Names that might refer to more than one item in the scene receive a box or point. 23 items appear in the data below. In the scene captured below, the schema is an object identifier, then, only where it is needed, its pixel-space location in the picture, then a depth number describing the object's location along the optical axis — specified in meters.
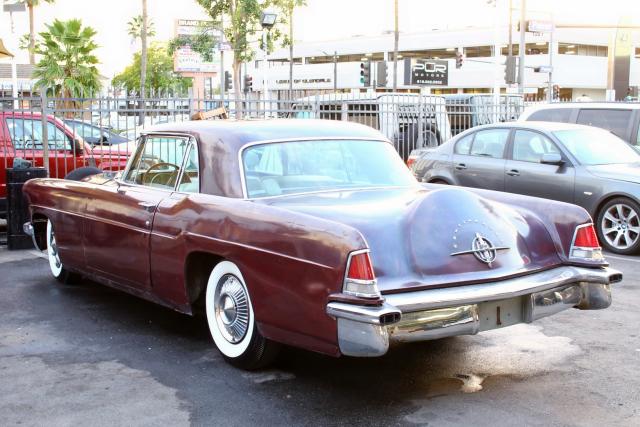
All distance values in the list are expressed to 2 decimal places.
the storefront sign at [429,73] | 31.45
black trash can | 9.22
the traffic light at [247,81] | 34.59
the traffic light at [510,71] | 29.42
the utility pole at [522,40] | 31.10
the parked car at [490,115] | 16.30
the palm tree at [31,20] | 48.68
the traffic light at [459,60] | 48.96
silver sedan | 9.15
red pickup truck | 10.35
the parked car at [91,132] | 11.24
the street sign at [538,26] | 25.73
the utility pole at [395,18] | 49.19
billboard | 46.31
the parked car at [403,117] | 13.66
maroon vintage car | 4.03
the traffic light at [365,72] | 37.25
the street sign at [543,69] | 33.97
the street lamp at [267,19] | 19.77
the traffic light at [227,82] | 37.22
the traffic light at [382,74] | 36.44
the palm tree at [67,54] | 29.70
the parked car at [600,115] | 11.13
